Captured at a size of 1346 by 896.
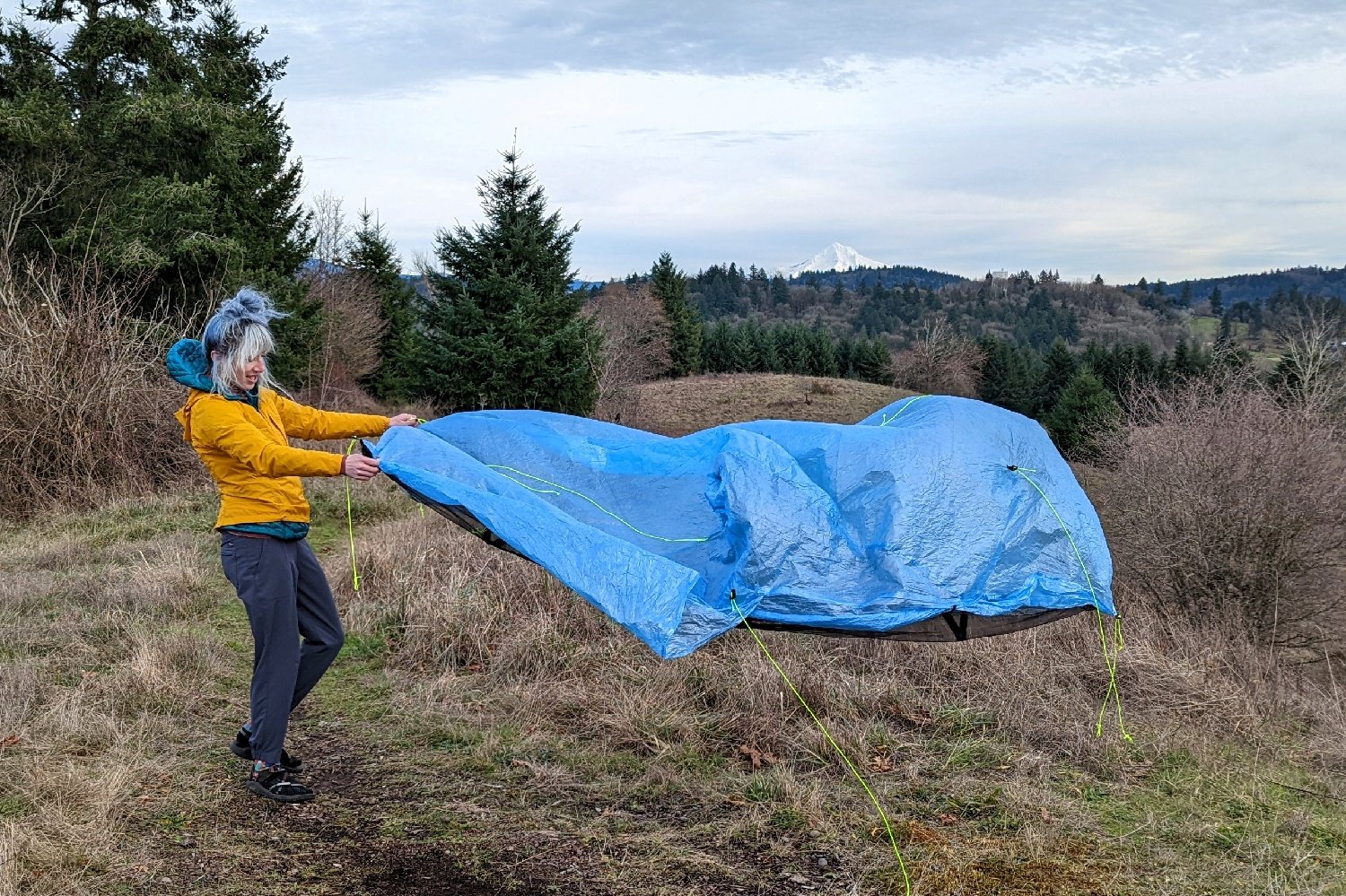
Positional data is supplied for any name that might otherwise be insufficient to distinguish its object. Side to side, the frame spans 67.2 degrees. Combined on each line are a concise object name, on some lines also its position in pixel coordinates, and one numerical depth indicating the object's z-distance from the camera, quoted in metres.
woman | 3.92
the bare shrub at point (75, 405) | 11.59
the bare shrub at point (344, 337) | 29.53
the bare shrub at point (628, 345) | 34.34
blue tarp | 4.39
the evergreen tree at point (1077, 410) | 41.41
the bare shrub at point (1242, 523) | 14.26
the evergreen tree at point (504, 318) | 26.30
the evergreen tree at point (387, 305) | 36.19
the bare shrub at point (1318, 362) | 24.53
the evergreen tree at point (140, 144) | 16.95
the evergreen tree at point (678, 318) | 50.78
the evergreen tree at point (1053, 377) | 58.03
